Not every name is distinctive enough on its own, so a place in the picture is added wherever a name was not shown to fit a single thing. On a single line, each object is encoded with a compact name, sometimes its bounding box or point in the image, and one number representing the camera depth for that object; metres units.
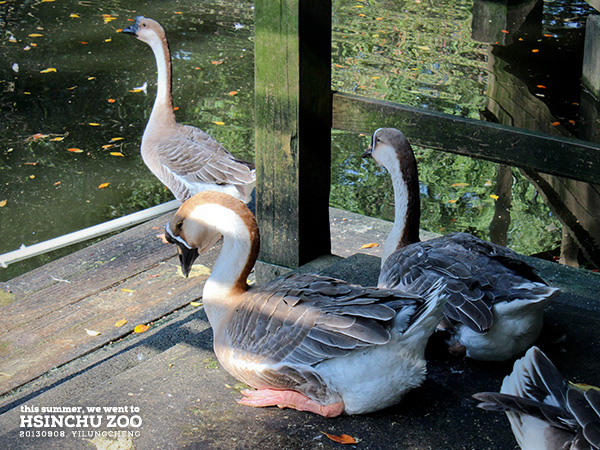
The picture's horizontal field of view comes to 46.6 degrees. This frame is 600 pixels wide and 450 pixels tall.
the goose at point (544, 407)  2.12
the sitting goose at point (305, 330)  2.68
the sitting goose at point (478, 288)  2.94
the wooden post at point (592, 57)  8.15
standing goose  5.68
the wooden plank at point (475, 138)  3.58
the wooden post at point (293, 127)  3.83
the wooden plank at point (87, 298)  4.10
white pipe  4.59
